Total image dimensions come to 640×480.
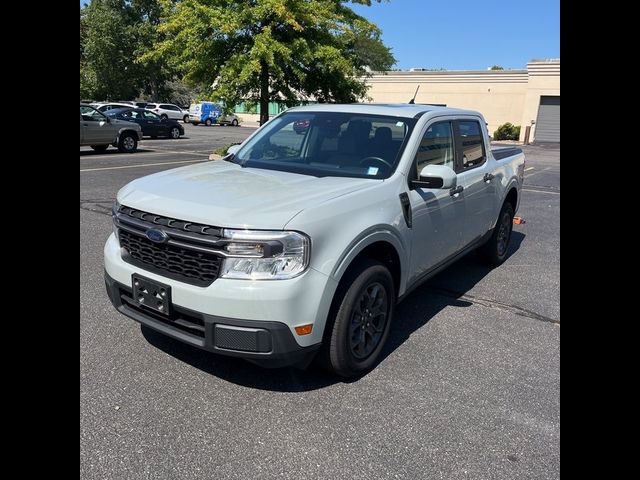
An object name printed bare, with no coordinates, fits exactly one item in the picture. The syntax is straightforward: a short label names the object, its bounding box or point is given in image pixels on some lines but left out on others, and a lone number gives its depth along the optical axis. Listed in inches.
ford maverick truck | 111.3
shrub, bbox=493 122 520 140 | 1359.5
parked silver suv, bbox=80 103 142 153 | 632.4
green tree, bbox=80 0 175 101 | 1948.8
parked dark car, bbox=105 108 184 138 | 983.3
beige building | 1331.2
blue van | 1638.4
